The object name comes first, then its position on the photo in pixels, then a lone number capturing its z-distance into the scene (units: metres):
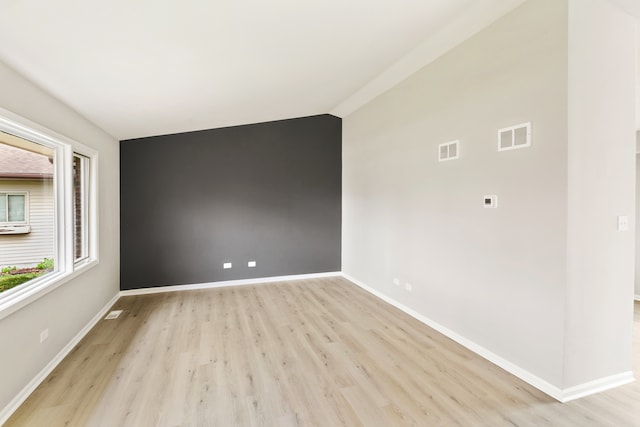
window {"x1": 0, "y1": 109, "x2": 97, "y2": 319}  2.26
